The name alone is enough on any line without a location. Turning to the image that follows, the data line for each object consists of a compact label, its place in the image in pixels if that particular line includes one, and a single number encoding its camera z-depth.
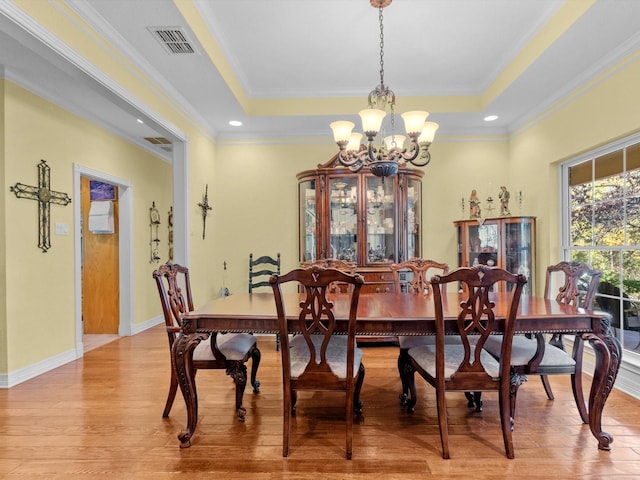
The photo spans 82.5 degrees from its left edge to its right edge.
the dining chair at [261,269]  4.35
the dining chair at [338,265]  3.04
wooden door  4.65
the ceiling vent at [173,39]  2.51
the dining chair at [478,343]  1.79
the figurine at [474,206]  4.38
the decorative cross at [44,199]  3.19
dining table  1.93
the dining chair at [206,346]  2.21
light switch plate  3.43
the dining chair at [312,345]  1.77
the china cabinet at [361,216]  4.21
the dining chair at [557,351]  2.02
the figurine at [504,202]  4.33
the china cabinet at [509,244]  3.97
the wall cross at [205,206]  4.30
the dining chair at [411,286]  2.47
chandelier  2.36
